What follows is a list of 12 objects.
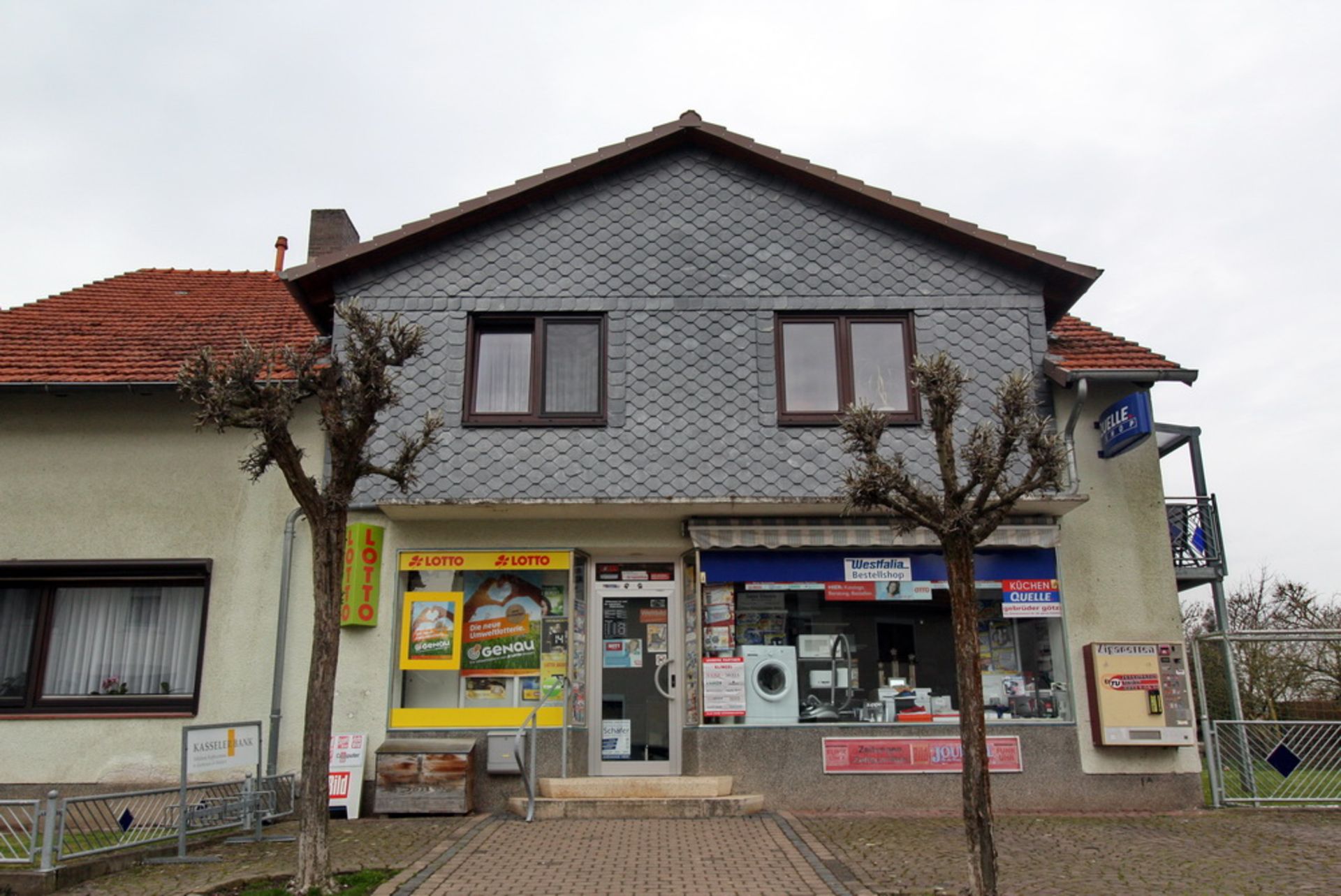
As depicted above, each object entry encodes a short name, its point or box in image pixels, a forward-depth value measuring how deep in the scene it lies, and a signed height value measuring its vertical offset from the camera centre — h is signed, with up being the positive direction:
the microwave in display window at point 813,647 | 11.73 +0.54
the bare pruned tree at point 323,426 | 7.64 +1.99
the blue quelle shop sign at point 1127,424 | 10.98 +2.83
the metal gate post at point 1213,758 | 11.29 -0.68
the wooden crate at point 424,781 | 10.73 -0.81
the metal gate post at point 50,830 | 7.85 -0.93
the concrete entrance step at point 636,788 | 10.84 -0.90
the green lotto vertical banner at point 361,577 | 11.40 +1.32
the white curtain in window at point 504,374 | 11.98 +3.66
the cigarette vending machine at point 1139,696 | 11.15 -0.01
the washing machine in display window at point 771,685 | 11.45 +0.13
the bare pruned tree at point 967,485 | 7.13 +1.44
